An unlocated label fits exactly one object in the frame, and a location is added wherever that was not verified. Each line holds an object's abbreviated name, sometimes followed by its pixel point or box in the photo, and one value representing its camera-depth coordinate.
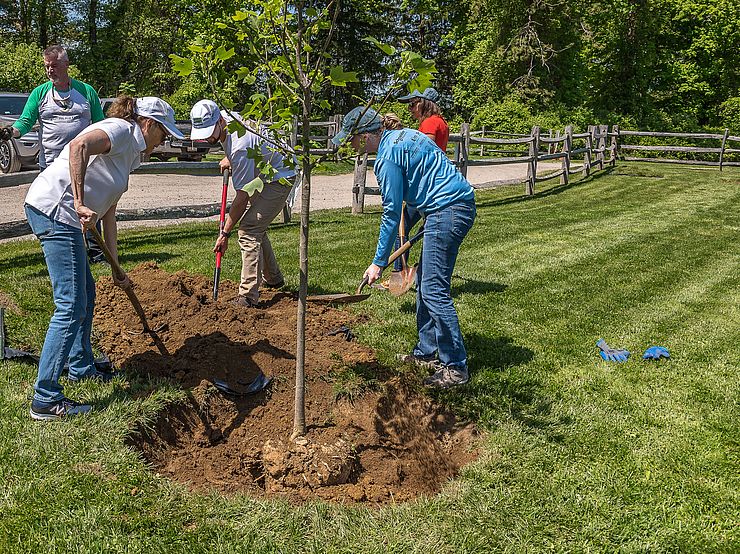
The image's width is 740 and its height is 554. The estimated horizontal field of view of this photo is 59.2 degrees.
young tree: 2.94
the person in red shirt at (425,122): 5.37
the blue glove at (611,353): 4.96
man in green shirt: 6.19
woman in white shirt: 3.41
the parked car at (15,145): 13.11
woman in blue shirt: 3.99
